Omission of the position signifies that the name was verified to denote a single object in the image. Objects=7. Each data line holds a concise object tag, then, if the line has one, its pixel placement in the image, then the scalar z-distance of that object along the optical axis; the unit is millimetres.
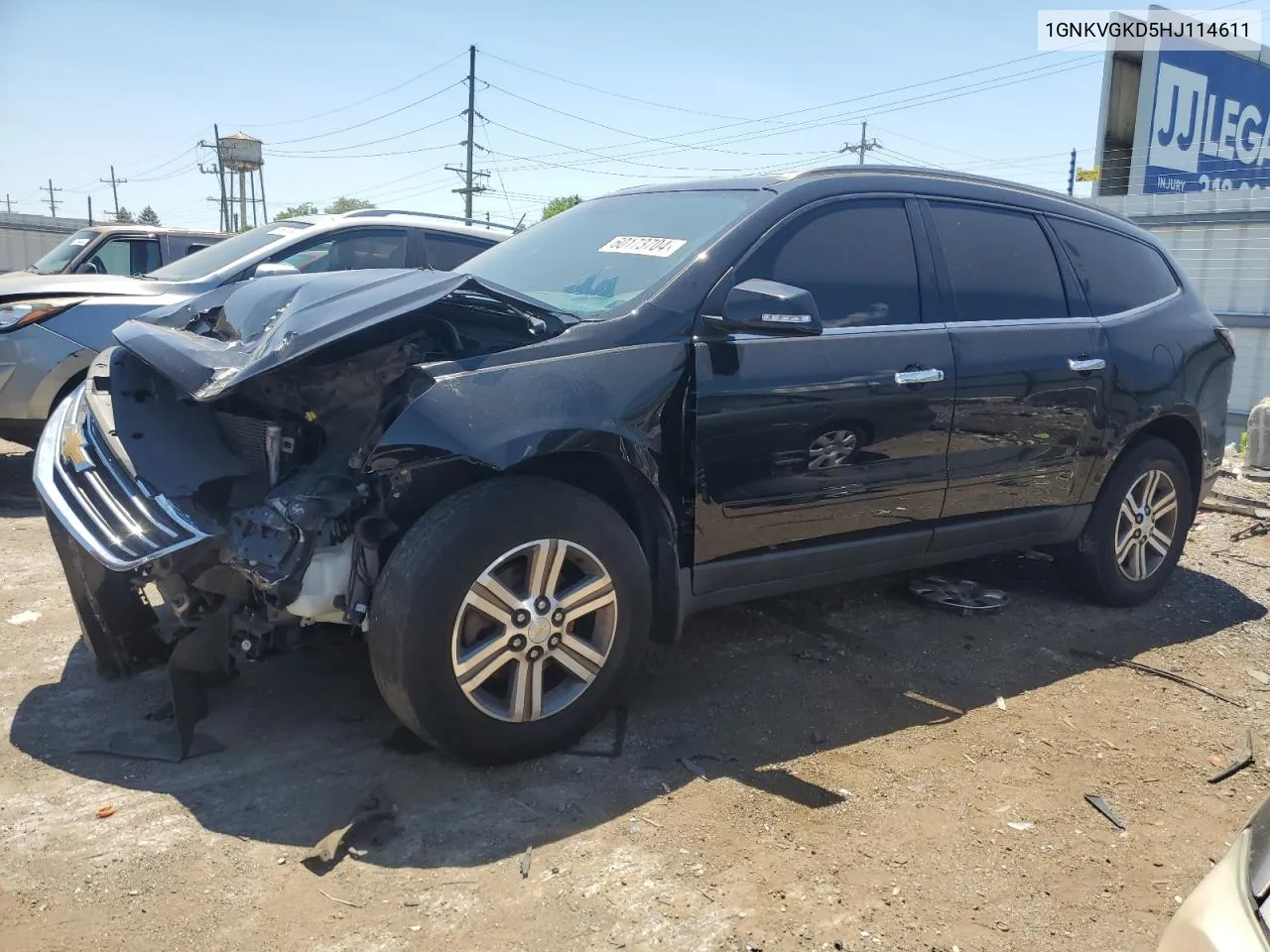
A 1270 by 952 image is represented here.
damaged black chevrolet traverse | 2873
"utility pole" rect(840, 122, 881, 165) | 53831
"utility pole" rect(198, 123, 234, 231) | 54719
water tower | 50812
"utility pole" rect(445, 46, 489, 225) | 43969
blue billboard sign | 21328
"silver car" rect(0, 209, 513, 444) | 6145
